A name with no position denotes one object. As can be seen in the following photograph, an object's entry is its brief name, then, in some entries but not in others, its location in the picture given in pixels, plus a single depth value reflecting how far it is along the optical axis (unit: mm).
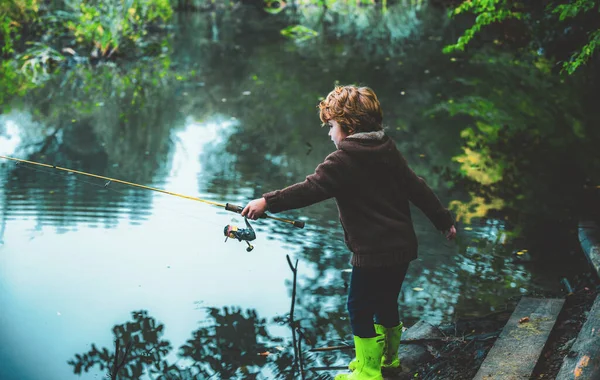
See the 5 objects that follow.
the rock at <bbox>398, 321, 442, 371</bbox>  3953
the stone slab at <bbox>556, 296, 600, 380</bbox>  3192
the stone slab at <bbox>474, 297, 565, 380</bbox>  3580
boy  3400
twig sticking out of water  4117
